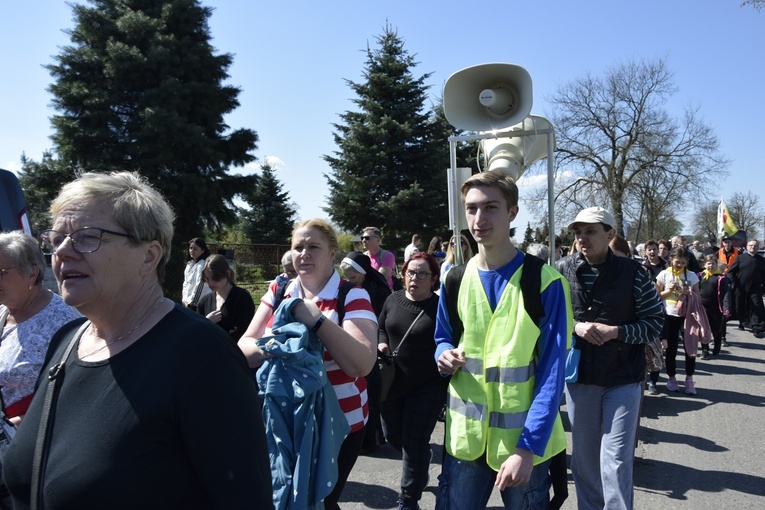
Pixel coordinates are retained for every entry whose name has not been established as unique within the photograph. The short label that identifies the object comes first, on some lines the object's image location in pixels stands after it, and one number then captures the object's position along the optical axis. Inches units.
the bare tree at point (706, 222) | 2222.2
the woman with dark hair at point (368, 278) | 225.1
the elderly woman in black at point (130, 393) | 54.2
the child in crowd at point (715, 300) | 408.5
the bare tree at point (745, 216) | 2422.5
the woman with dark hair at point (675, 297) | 303.6
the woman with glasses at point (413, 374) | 155.2
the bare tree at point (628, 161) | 1282.0
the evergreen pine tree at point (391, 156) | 908.6
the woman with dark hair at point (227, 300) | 215.2
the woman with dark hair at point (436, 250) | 454.0
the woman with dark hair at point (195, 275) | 310.8
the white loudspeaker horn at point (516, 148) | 183.3
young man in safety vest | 91.0
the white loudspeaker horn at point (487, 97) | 177.6
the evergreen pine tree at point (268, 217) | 1298.0
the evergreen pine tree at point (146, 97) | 743.7
